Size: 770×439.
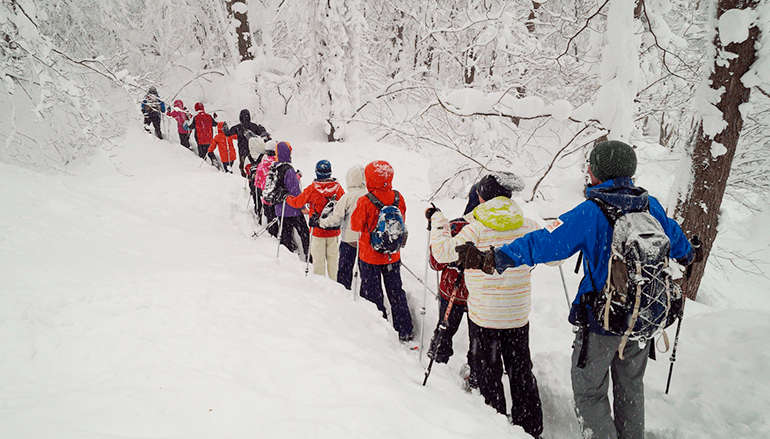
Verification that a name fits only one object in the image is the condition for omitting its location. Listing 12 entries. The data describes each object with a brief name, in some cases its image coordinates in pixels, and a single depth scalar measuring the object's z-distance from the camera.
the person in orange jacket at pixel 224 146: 9.96
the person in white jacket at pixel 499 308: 2.63
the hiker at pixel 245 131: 9.26
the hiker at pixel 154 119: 12.39
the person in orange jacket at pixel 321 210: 5.08
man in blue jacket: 2.06
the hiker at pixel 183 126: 12.07
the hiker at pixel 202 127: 10.68
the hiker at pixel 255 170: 7.90
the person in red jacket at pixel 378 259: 4.04
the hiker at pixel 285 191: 5.79
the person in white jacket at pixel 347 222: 4.60
